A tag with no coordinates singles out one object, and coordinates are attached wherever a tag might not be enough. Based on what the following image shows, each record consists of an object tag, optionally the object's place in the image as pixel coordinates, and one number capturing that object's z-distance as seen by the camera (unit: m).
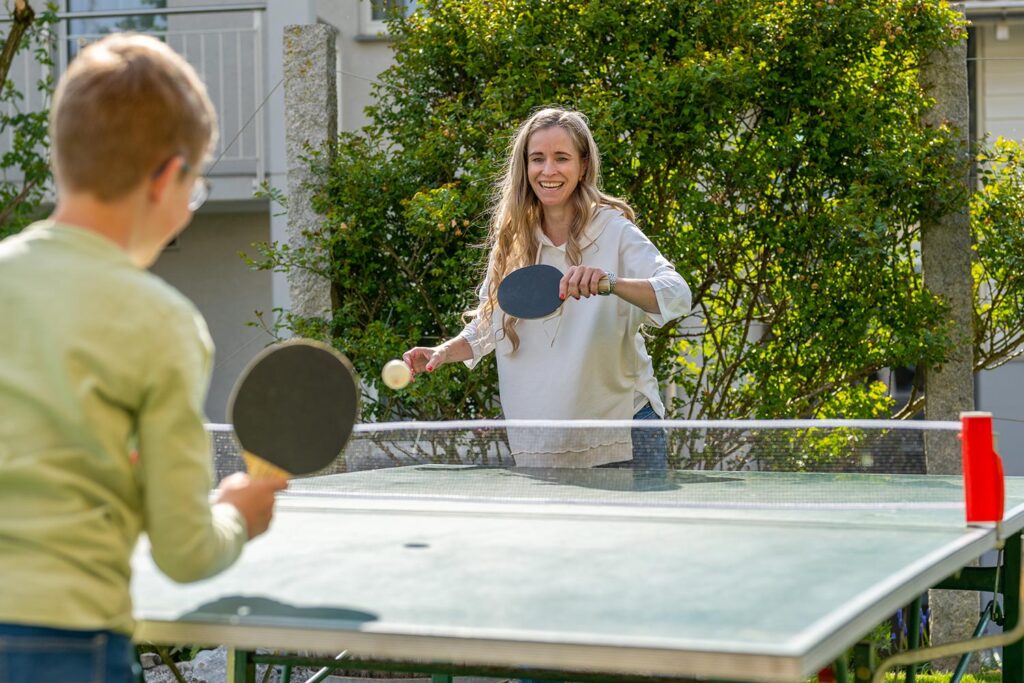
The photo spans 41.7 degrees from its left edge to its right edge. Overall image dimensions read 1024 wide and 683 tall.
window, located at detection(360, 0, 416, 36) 10.09
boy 1.64
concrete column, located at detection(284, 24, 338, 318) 6.73
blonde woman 4.02
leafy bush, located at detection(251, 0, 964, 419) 6.23
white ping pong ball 3.37
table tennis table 1.68
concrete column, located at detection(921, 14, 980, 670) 6.44
